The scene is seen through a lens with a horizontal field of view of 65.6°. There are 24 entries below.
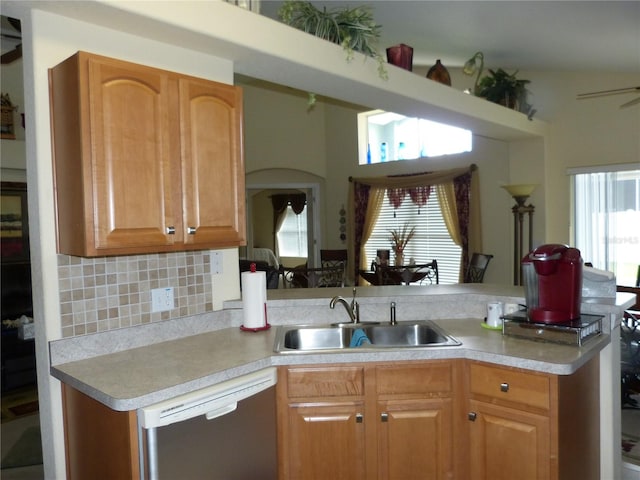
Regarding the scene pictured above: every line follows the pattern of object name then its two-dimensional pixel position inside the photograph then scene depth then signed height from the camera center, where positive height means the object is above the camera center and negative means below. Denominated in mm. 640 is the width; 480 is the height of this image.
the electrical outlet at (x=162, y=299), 2250 -331
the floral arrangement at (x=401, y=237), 7148 -231
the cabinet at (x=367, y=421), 2080 -841
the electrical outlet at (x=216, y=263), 2506 -187
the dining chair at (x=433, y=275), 6241 -743
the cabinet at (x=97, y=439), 1587 -727
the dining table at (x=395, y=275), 5574 -624
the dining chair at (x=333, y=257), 7422 -514
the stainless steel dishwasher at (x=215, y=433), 1601 -731
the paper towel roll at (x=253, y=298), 2451 -367
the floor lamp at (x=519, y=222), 5445 -45
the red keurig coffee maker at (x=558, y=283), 2221 -298
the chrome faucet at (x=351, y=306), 2543 -439
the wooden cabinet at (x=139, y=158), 1760 +270
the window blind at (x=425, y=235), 6738 -204
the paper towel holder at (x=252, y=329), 2475 -519
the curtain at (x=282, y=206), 8711 +328
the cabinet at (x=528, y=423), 1911 -831
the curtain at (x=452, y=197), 6375 +313
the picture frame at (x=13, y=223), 4797 +80
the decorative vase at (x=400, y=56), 3162 +1059
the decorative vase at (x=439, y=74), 3684 +1085
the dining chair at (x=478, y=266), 5676 -545
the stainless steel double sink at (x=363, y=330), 2541 -579
